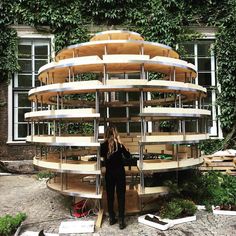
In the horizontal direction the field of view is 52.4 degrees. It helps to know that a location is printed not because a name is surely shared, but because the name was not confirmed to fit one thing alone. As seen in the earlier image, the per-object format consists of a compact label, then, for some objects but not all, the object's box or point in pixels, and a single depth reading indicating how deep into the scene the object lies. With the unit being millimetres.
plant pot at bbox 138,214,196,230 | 4762
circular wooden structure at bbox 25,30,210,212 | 5257
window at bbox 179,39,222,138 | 11563
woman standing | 4933
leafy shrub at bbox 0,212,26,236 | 4428
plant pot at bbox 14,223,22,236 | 4512
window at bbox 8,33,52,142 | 10817
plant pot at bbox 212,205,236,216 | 5427
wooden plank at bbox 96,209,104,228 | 4934
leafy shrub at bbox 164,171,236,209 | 5733
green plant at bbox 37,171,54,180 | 9044
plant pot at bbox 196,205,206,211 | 5727
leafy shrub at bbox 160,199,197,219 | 5072
